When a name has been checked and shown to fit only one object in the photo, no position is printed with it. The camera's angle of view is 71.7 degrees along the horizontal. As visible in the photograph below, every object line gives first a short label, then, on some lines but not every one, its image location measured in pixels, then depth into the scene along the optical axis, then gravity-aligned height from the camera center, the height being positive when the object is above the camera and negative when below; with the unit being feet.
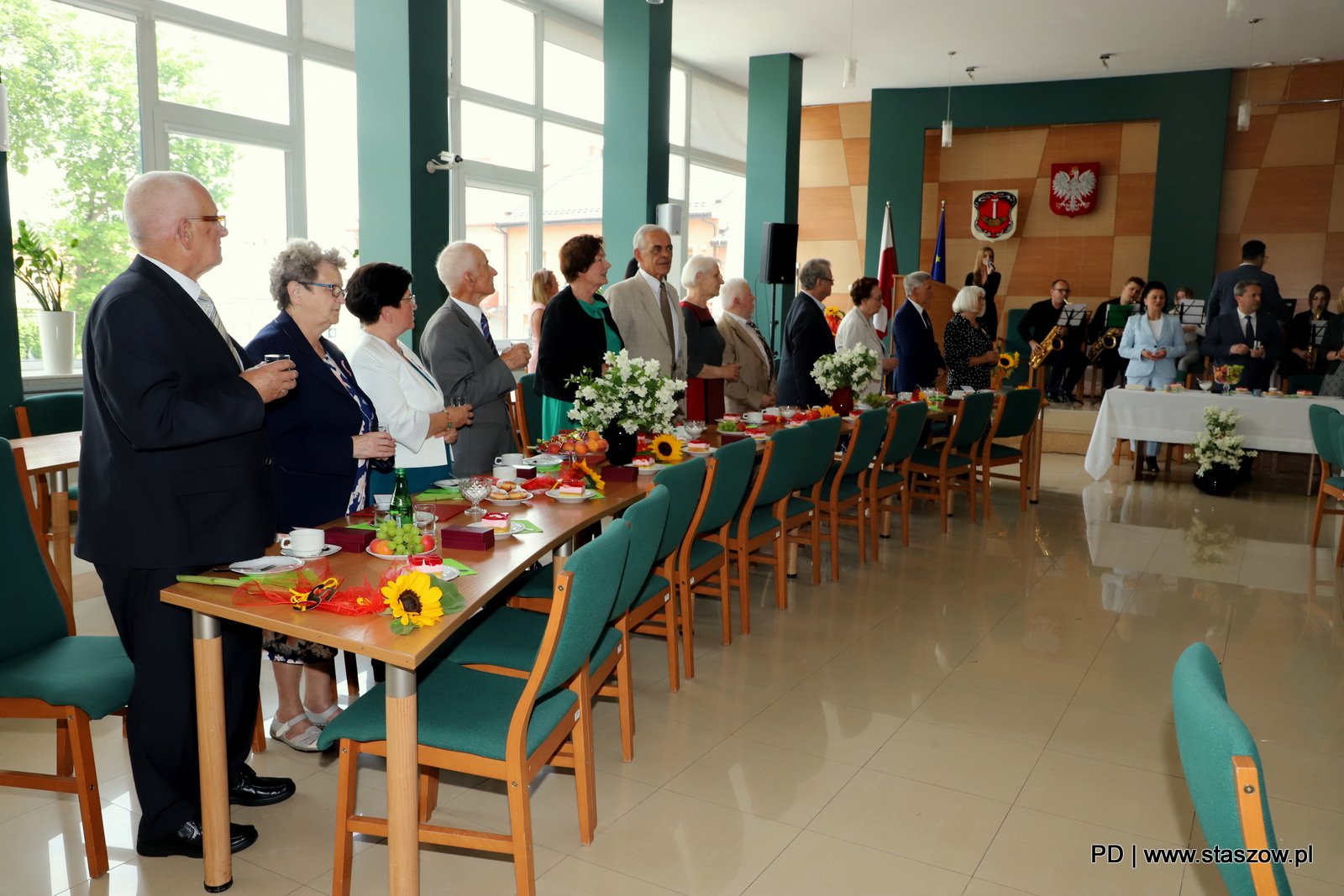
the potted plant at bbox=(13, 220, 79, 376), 19.42 +0.00
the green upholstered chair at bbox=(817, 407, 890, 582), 17.16 -3.15
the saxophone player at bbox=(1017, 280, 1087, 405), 40.22 -0.74
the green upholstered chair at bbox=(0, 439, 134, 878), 7.90 -3.20
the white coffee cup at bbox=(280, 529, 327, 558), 8.18 -2.06
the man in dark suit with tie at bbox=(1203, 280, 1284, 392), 28.22 -0.24
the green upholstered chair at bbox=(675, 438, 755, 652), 12.44 -3.13
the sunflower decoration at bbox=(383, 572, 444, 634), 6.73 -2.10
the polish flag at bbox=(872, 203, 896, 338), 38.34 +2.23
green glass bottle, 9.12 -1.86
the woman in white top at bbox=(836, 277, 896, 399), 22.76 +0.05
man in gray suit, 12.86 -0.66
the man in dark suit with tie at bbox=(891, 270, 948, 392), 24.11 -0.47
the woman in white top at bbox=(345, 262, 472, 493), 10.78 -0.67
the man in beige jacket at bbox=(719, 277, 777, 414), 20.39 -0.73
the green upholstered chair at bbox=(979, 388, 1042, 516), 22.63 -2.51
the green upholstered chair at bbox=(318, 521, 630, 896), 7.12 -3.24
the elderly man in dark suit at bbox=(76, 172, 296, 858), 7.48 -1.30
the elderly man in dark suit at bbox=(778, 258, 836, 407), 20.71 -0.33
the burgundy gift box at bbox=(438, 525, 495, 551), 8.72 -2.12
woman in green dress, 15.35 -0.23
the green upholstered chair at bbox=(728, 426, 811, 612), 14.16 -2.89
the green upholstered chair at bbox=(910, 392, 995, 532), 21.11 -3.12
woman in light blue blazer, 29.86 -0.62
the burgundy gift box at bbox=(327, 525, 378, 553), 8.52 -2.10
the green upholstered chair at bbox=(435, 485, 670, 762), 8.63 -3.18
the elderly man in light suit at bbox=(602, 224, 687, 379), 17.21 +0.16
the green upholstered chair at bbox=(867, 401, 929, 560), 18.74 -2.79
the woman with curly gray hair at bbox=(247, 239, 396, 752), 9.57 -1.12
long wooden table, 6.63 -2.53
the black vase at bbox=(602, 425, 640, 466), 12.78 -1.79
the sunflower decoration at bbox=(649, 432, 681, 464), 13.60 -1.92
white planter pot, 20.04 -0.84
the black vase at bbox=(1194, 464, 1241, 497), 26.63 -4.32
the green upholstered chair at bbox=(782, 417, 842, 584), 15.62 -2.76
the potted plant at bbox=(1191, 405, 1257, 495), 25.79 -3.39
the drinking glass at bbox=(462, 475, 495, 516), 10.04 -1.94
